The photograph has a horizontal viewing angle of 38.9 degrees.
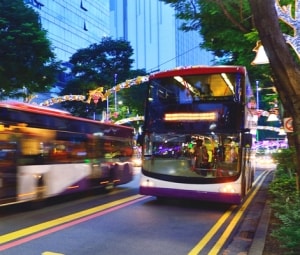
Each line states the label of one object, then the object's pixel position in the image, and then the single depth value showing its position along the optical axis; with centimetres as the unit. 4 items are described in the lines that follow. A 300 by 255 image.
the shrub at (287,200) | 575
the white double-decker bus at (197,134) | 1152
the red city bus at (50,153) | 1025
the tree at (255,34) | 699
